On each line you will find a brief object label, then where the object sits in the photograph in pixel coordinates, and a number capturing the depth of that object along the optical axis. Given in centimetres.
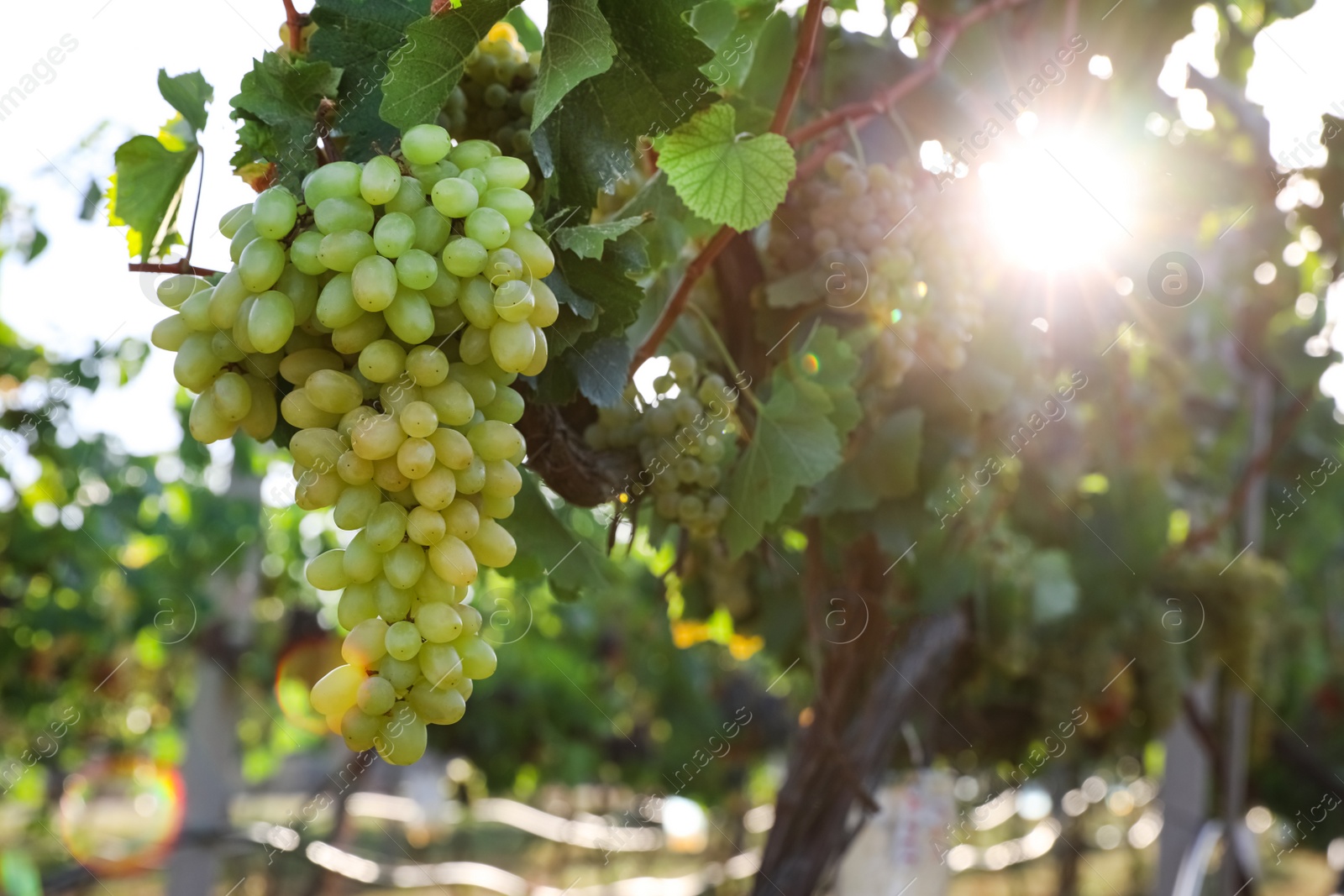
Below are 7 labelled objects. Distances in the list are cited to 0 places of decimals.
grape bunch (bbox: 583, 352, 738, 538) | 84
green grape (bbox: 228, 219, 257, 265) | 53
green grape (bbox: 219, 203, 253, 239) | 55
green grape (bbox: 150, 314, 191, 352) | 56
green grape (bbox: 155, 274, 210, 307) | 56
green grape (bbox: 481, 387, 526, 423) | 57
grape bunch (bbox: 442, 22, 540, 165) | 69
